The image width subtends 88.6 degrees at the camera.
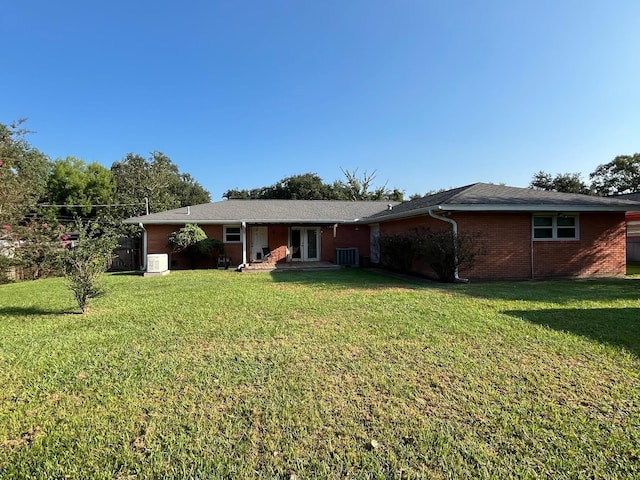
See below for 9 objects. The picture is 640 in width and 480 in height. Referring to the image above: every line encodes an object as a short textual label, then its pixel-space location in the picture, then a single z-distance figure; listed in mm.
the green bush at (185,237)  16094
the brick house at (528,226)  11375
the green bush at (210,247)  16266
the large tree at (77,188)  34844
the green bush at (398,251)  12948
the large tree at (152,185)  32906
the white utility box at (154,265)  13852
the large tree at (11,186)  12609
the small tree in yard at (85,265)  6555
